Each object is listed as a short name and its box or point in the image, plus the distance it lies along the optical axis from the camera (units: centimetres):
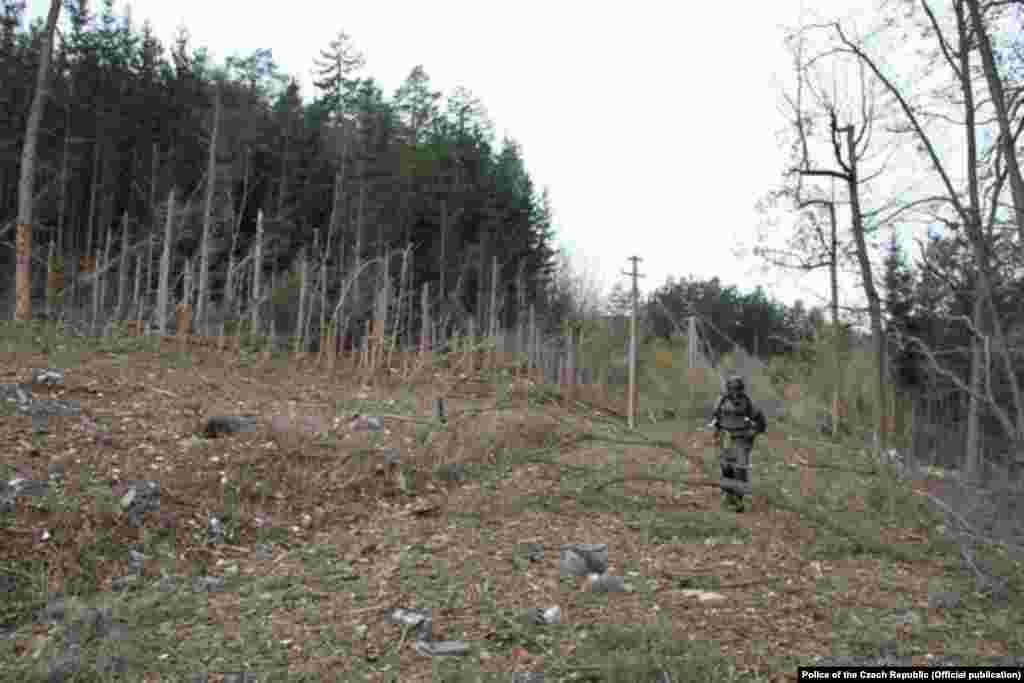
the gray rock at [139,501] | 559
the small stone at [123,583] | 482
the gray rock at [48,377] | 854
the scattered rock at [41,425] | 686
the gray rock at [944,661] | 376
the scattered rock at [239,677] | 364
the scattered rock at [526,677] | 363
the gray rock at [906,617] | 441
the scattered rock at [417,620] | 419
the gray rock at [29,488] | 554
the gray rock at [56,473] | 589
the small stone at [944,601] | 476
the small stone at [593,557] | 525
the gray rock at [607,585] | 482
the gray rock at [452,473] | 785
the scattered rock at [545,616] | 432
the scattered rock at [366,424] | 888
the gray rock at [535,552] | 550
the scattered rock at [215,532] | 568
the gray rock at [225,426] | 756
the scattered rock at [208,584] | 488
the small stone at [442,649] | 395
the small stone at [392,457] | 763
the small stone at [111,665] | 371
